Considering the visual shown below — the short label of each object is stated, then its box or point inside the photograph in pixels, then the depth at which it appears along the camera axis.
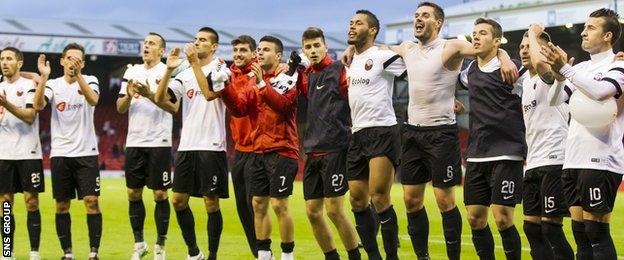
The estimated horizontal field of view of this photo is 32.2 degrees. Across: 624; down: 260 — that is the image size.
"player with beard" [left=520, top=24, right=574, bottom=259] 9.01
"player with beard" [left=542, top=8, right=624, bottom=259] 8.04
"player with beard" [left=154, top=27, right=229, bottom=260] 11.33
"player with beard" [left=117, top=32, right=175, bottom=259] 11.95
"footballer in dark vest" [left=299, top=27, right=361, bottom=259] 9.80
